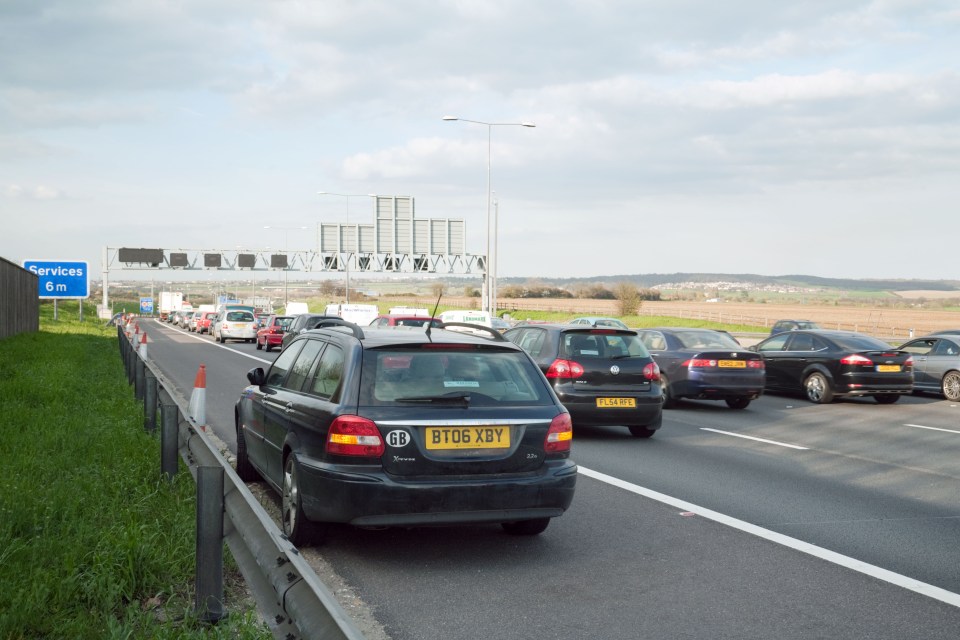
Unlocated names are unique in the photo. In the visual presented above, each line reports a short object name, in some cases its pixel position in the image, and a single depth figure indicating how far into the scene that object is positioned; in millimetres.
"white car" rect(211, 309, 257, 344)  43781
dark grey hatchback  12312
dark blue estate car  5852
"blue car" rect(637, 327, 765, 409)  16219
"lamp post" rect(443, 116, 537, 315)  39500
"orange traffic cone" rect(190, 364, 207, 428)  12227
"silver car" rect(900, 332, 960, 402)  19719
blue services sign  43594
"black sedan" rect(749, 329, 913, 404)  17812
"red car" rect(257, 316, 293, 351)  35969
